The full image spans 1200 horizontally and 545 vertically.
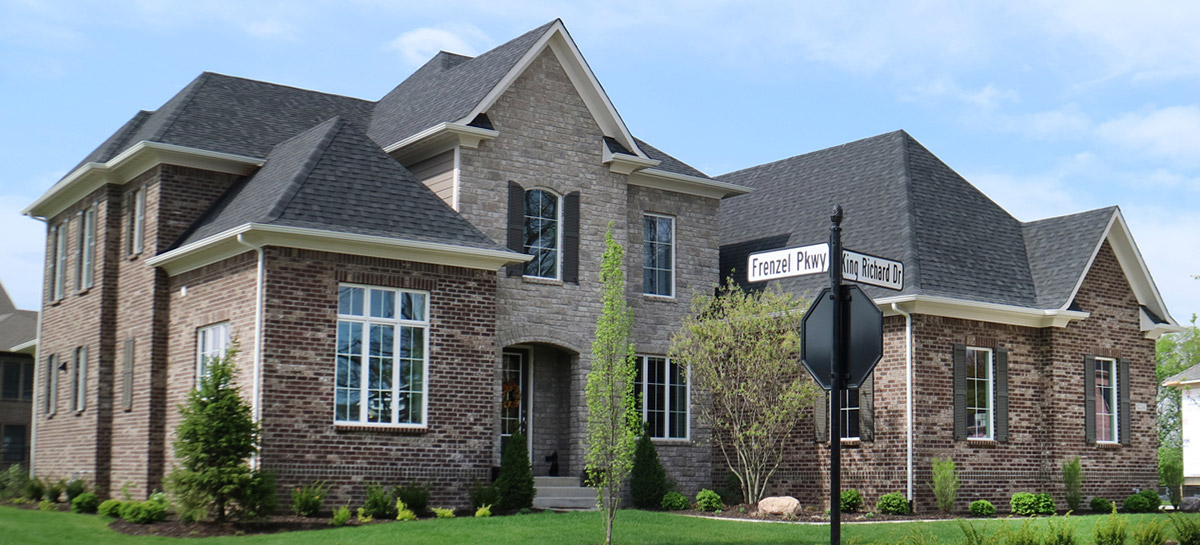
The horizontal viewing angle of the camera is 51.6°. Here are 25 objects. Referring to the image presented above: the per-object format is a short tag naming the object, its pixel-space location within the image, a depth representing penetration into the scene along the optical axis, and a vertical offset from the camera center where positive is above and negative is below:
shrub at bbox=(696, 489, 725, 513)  22.45 -2.04
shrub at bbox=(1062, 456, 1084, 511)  24.06 -1.73
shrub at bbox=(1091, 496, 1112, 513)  24.67 -2.24
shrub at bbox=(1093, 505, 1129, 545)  13.76 -1.56
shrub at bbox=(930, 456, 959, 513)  22.28 -1.71
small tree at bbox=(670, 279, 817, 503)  22.72 +0.38
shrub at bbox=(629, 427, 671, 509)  22.84 -1.66
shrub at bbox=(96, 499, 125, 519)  19.09 -1.92
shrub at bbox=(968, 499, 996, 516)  22.81 -2.15
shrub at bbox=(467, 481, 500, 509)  19.62 -1.72
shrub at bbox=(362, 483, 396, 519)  18.55 -1.77
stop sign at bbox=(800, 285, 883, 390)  9.35 +0.41
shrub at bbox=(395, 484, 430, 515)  18.94 -1.68
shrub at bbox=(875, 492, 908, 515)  22.12 -2.02
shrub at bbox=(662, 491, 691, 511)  22.48 -2.05
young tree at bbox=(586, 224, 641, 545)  15.81 -0.06
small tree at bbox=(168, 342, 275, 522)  17.16 -0.98
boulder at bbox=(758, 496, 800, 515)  20.80 -1.95
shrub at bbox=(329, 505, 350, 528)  17.55 -1.86
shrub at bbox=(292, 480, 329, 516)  18.06 -1.69
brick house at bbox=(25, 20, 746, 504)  19.05 +2.00
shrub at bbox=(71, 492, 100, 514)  20.77 -1.99
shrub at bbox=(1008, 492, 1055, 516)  23.38 -2.12
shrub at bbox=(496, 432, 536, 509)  20.00 -1.49
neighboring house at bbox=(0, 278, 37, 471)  42.66 -0.54
